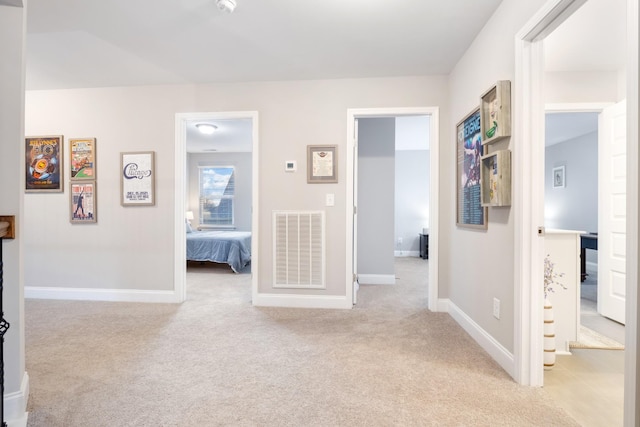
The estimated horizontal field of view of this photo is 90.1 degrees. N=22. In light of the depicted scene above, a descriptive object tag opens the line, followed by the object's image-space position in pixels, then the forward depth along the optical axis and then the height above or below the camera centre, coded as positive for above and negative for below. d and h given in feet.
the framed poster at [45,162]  11.32 +1.71
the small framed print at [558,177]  20.48 +2.31
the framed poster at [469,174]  7.62 +0.99
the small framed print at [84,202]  11.24 +0.29
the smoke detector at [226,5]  6.51 +4.25
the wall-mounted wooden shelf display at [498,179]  6.13 +0.67
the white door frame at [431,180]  10.18 +1.03
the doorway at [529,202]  5.71 +0.18
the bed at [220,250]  16.20 -2.02
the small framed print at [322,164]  10.41 +1.55
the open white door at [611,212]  9.40 +0.02
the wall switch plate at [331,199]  10.48 +0.41
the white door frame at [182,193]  10.66 +0.60
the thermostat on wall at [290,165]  10.58 +1.52
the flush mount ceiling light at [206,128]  16.90 +4.52
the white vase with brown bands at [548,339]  6.32 -2.52
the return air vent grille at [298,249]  10.51 -1.26
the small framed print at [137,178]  11.03 +1.13
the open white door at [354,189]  10.60 +0.77
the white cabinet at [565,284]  7.21 -1.62
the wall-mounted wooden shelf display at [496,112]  6.12 +2.02
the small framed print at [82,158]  11.23 +1.85
